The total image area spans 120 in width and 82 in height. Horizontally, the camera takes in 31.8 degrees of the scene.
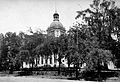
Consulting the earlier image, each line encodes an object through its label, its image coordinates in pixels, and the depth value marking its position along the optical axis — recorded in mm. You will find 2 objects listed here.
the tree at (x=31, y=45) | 55375
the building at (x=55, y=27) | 82688
